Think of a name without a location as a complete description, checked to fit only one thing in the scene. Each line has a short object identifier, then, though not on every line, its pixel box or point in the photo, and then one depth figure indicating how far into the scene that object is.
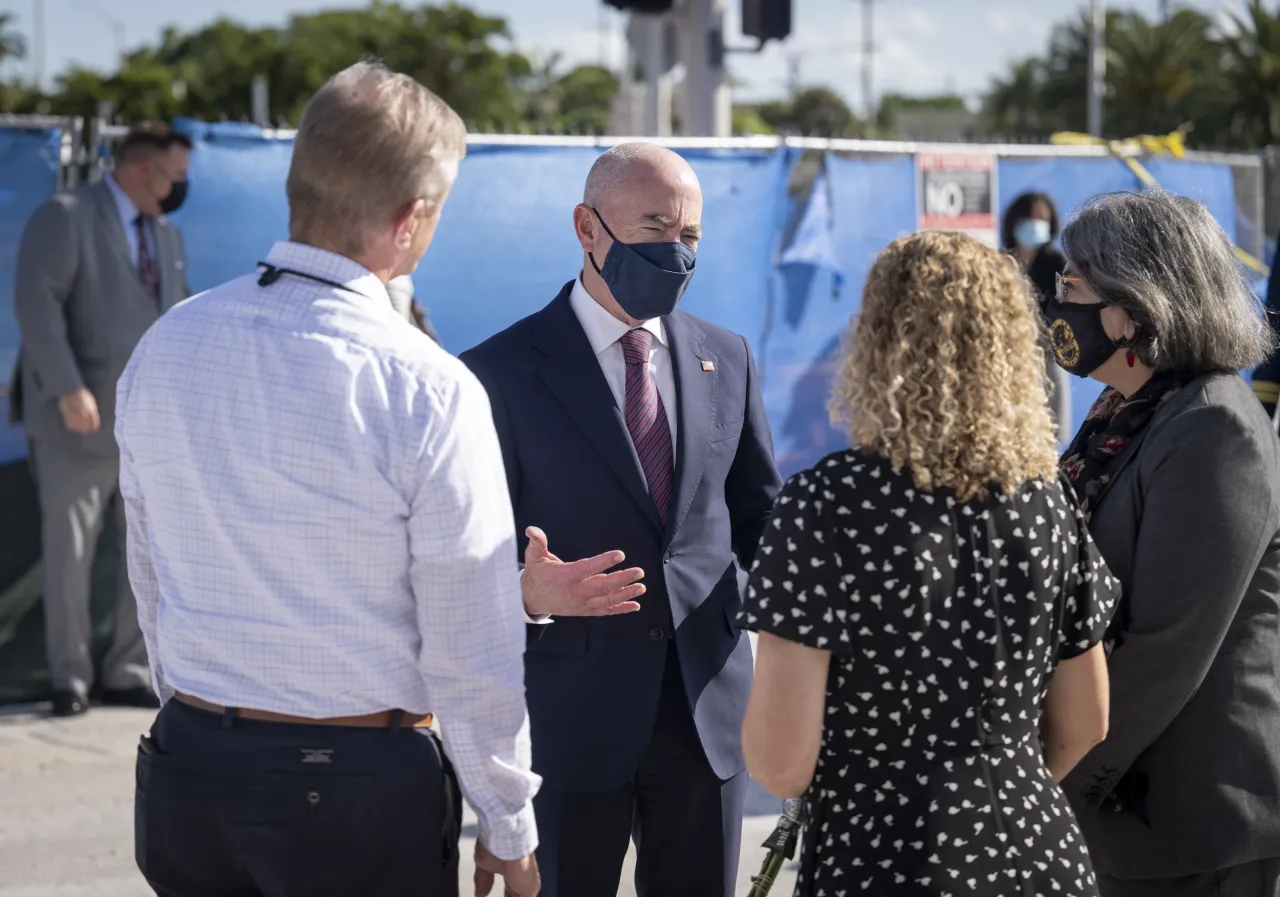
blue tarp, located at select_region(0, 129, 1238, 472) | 6.31
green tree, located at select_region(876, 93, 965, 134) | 91.81
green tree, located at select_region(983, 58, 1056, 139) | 62.88
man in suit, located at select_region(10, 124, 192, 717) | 5.62
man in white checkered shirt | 2.00
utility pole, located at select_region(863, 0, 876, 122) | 73.56
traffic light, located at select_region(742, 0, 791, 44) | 8.38
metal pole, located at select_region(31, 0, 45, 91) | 77.30
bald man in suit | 2.75
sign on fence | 7.71
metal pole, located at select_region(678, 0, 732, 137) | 8.96
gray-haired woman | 2.52
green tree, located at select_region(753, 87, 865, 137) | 67.75
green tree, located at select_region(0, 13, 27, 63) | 78.69
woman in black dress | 2.06
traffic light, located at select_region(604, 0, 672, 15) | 8.44
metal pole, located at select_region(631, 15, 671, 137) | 9.70
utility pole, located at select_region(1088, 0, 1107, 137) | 39.62
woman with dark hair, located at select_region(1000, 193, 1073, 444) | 6.18
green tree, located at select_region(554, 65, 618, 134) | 62.57
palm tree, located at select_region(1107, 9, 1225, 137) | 49.78
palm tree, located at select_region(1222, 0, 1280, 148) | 43.75
